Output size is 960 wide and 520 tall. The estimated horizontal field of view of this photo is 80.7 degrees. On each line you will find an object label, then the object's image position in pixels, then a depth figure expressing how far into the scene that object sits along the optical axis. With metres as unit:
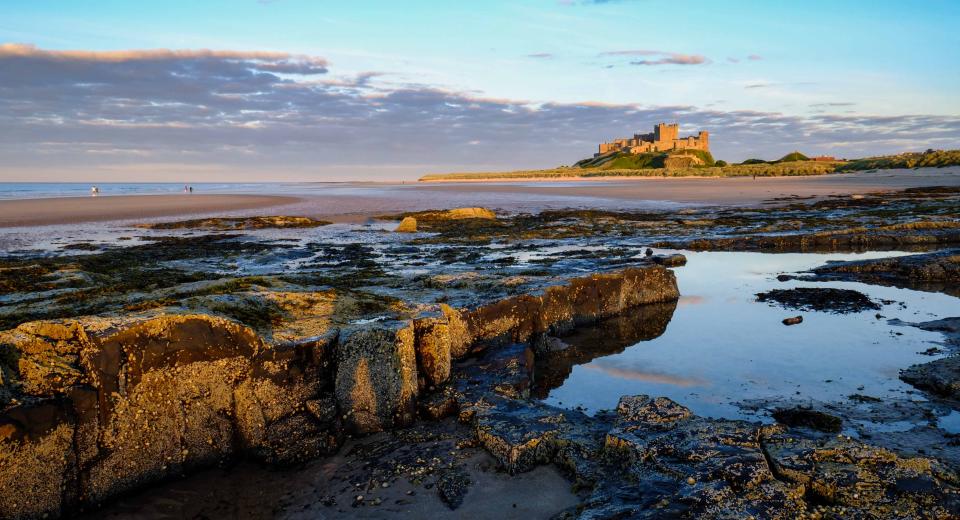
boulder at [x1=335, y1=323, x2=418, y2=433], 5.31
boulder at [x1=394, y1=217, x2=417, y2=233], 21.16
